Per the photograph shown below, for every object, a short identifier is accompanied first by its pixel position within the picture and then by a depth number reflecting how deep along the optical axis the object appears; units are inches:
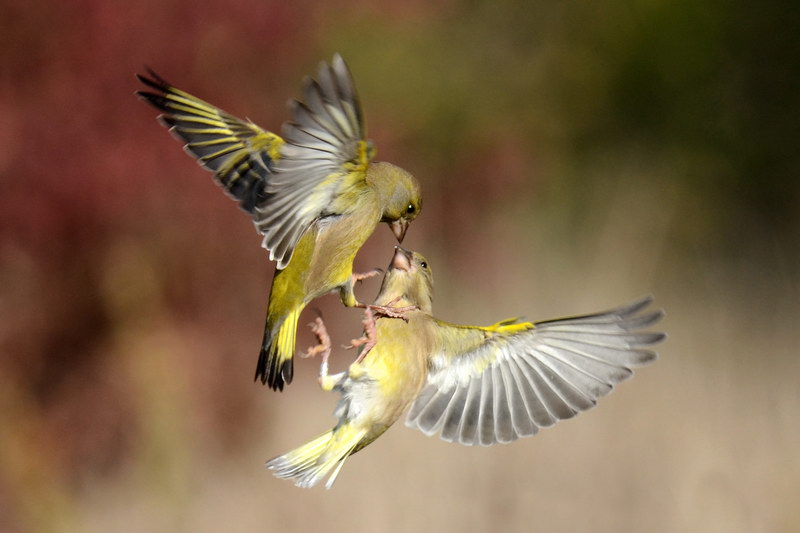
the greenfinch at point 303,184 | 184.4
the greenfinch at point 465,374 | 235.6
